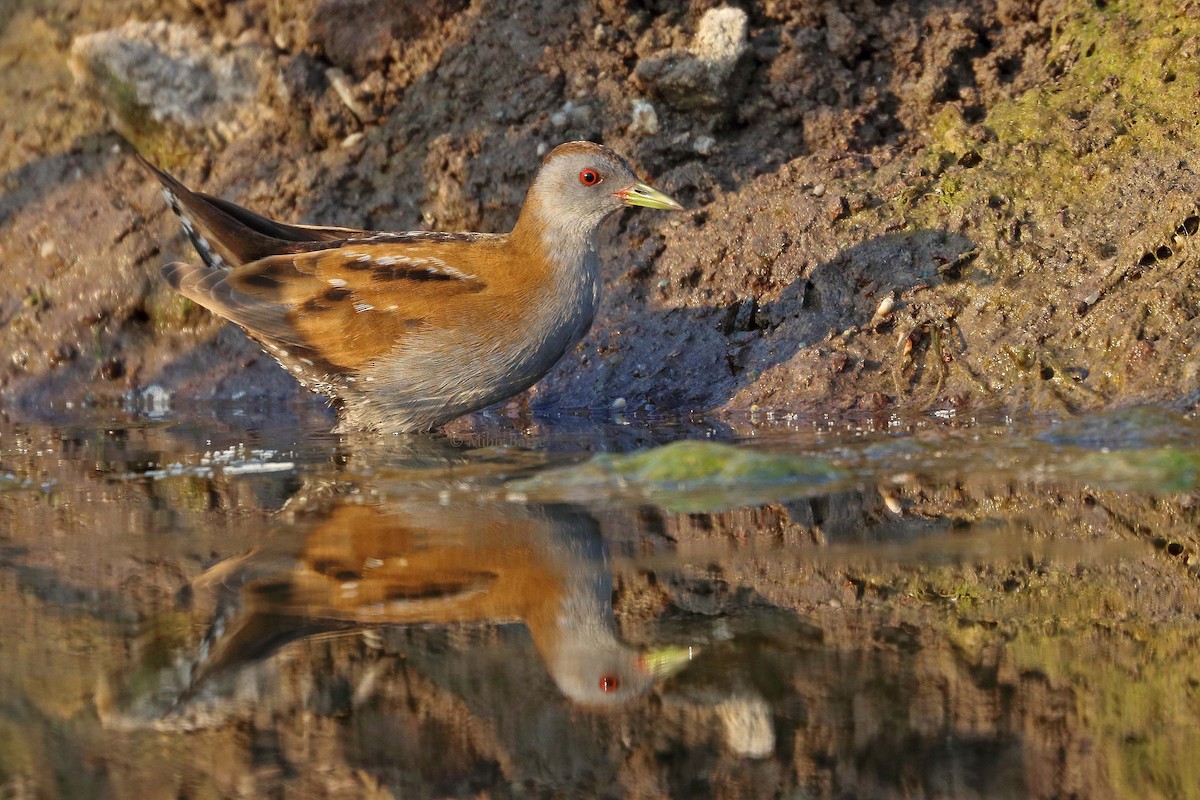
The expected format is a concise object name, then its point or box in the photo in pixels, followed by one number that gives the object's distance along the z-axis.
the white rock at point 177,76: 16.77
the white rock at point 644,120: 15.07
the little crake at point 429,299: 12.66
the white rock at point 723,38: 14.67
